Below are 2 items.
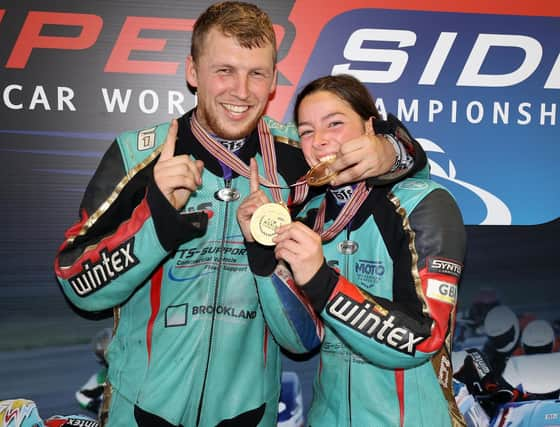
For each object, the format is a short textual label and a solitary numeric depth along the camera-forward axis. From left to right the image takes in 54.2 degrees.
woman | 1.51
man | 1.81
